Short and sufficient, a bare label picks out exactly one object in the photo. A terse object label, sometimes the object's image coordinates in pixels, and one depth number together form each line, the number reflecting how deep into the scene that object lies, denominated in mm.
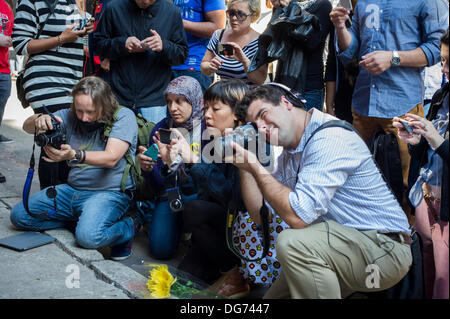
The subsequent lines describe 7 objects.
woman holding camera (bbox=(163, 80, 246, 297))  2797
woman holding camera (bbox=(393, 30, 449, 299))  1840
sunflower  2322
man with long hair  3098
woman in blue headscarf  3172
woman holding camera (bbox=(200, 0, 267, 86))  3391
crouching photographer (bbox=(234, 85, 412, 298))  1867
